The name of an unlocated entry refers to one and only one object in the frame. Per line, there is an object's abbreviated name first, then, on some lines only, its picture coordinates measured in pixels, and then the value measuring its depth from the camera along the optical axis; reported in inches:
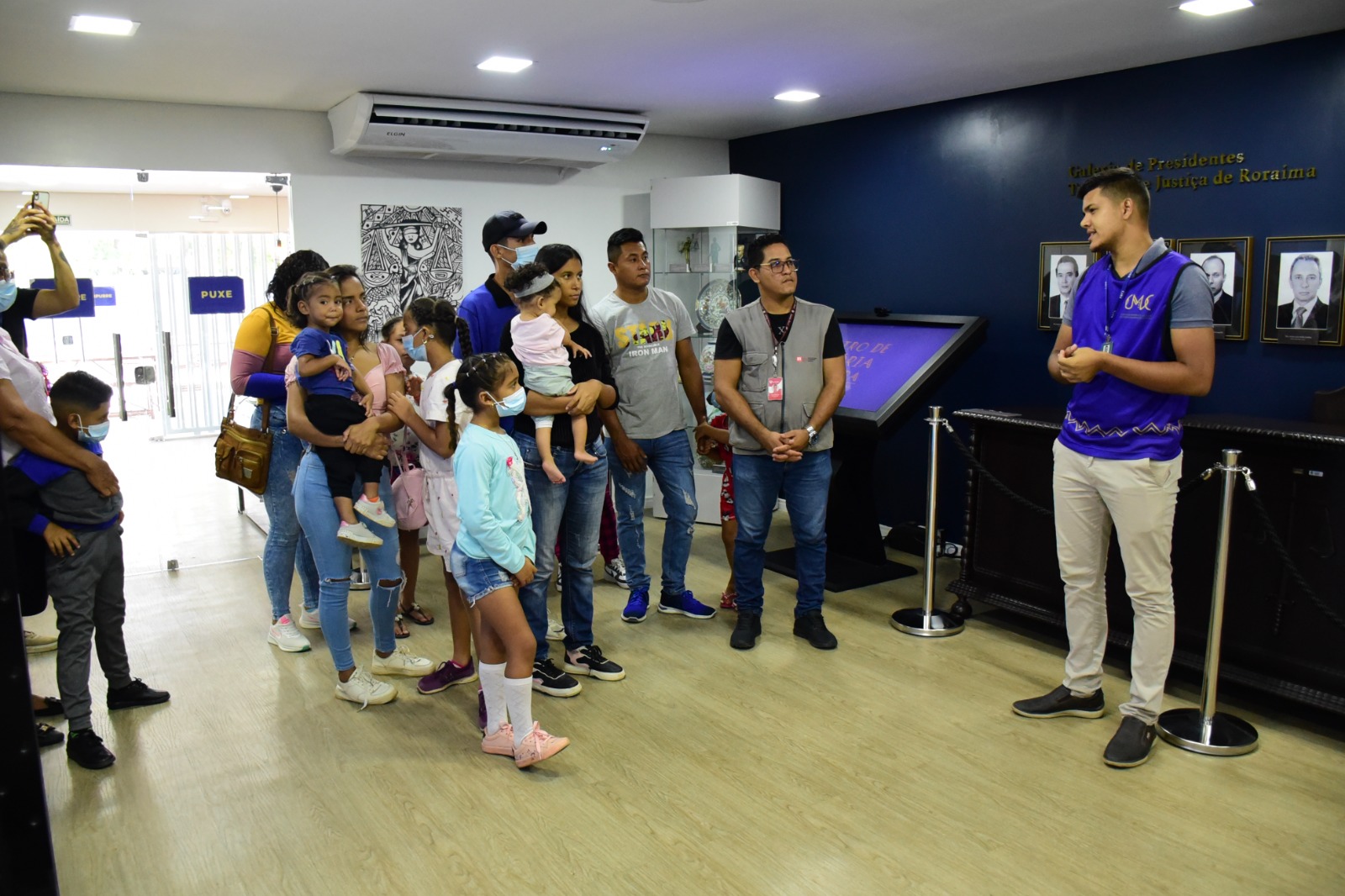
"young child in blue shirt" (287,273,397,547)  133.2
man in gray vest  158.1
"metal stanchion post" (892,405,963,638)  168.1
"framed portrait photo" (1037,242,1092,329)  198.8
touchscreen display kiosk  193.6
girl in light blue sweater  114.9
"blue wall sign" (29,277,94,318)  270.7
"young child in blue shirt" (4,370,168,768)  120.3
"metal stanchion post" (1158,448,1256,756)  125.8
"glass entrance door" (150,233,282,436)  344.5
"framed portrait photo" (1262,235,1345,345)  160.9
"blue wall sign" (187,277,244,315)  256.2
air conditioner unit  211.2
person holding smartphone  130.1
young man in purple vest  118.1
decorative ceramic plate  251.0
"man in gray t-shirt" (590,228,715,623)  162.4
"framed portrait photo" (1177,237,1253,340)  172.4
